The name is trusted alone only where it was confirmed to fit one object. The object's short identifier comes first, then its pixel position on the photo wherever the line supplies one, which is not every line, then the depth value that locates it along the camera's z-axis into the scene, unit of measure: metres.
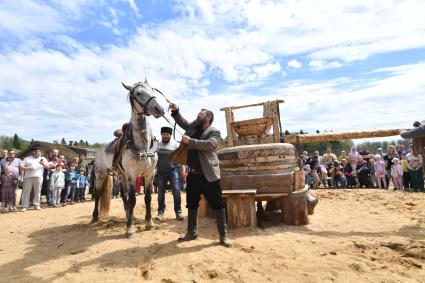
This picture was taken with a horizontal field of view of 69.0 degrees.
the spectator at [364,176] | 13.22
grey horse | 5.52
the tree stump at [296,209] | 6.04
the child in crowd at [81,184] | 12.60
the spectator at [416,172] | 11.12
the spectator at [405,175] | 11.70
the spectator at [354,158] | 13.66
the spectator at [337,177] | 13.59
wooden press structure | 8.11
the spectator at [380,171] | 12.63
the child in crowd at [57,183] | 11.34
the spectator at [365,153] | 14.16
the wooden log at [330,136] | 7.37
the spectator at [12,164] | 10.64
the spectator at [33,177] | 10.49
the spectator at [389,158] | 12.69
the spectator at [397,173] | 11.80
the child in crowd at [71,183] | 11.99
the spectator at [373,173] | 13.30
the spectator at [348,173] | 13.53
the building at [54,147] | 35.69
